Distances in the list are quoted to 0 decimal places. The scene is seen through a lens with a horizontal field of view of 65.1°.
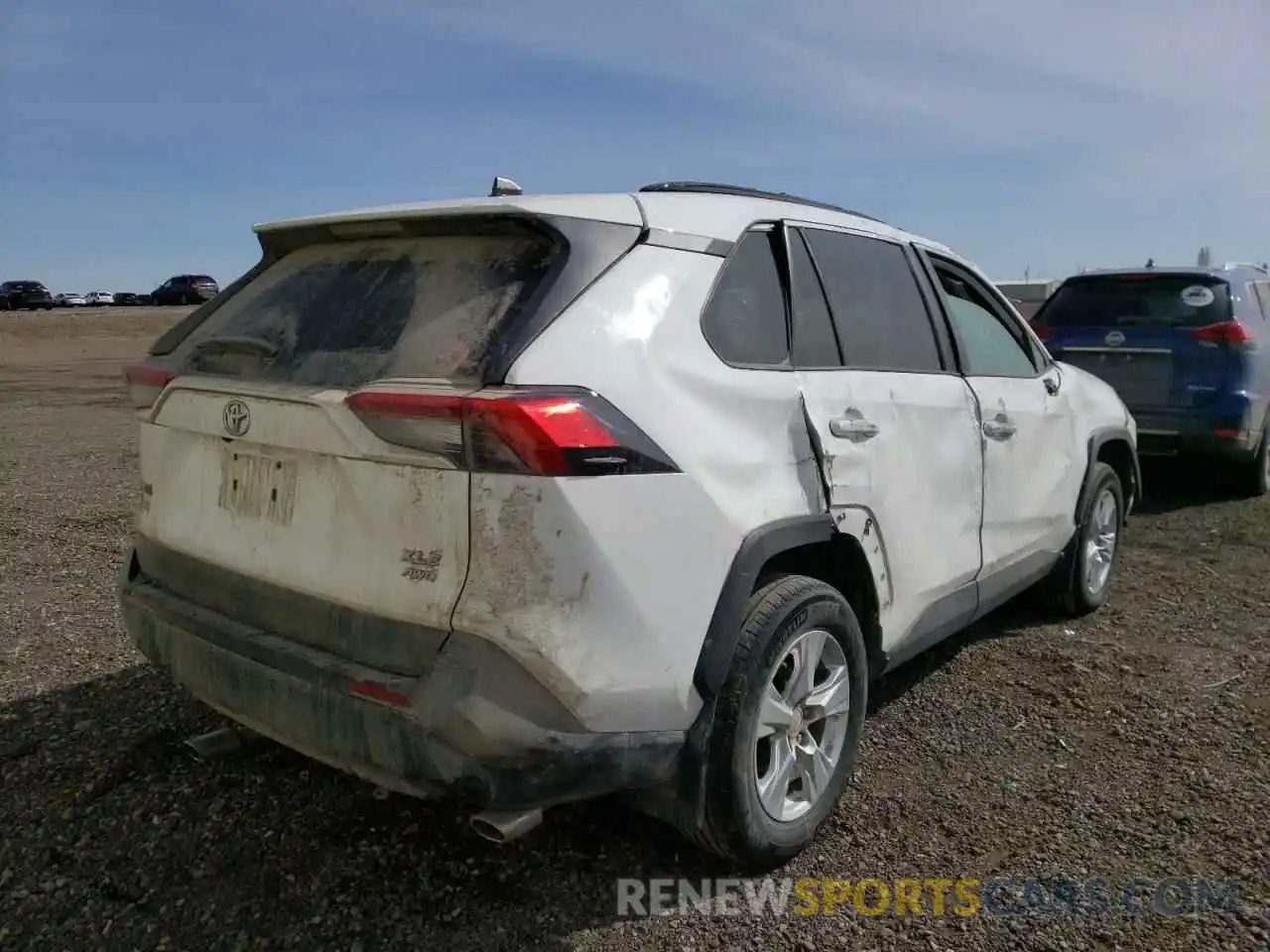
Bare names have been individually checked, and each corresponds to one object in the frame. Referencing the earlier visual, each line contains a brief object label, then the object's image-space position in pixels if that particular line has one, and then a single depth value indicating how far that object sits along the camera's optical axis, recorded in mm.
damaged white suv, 2139
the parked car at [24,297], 48625
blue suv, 7051
